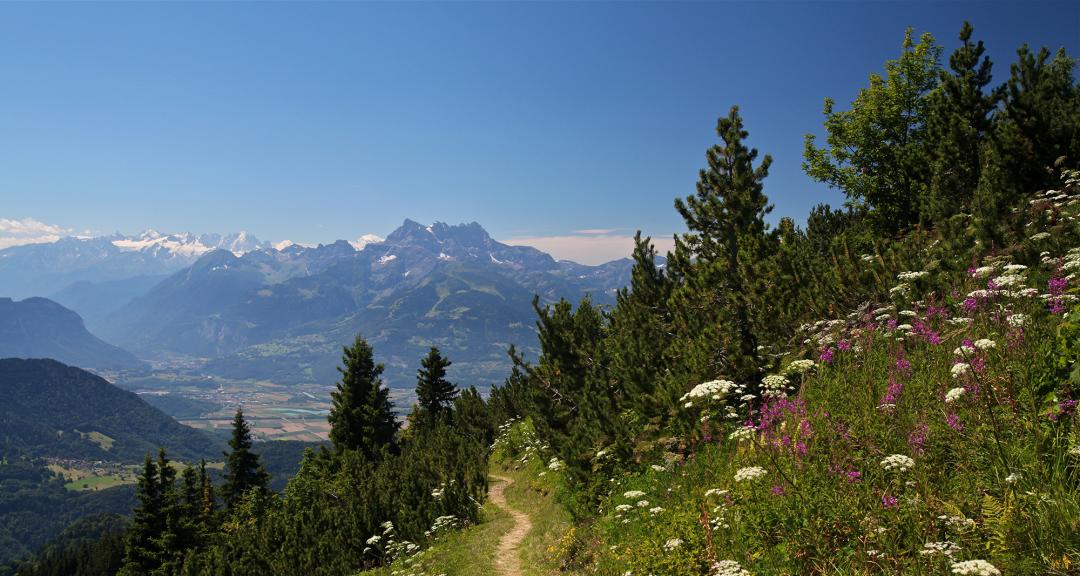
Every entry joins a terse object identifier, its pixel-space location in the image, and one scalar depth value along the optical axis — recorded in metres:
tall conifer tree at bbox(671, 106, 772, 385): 13.49
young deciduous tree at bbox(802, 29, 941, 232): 28.00
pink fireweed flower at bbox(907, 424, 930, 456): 5.89
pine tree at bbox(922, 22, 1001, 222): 18.48
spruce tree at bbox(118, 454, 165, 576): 31.12
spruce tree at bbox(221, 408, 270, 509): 43.75
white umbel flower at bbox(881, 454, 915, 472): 5.21
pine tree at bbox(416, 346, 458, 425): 47.59
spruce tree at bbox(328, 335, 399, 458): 37.78
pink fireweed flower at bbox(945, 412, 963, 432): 5.62
